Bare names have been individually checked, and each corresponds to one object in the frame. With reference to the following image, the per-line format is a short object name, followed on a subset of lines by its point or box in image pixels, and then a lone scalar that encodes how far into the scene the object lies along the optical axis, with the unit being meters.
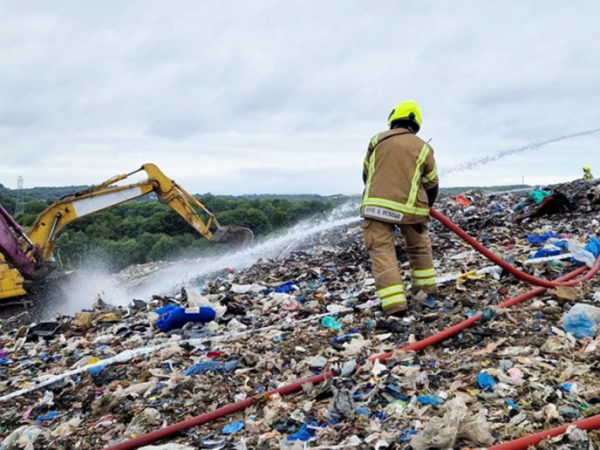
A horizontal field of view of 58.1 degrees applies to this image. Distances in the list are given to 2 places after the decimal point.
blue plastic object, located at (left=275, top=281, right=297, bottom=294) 6.79
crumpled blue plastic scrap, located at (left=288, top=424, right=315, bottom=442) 2.70
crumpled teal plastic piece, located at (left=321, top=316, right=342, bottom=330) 4.65
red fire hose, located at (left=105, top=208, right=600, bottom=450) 2.32
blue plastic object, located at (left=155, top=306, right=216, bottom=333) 5.38
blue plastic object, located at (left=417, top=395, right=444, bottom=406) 2.82
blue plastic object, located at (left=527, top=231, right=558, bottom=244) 7.39
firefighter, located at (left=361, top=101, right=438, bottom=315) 4.48
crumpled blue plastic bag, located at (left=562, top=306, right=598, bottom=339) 3.65
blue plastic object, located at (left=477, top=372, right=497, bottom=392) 2.93
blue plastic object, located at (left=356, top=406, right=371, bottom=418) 2.82
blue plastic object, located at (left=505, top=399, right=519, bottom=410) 2.69
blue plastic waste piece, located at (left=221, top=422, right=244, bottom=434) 2.92
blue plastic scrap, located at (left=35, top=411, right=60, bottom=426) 3.65
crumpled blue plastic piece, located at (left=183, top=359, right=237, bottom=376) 3.91
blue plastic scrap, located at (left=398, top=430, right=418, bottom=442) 2.50
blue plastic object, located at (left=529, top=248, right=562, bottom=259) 6.21
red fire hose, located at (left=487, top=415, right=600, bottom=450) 2.24
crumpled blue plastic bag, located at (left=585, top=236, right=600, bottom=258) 5.64
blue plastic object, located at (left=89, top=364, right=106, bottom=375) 4.34
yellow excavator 8.79
